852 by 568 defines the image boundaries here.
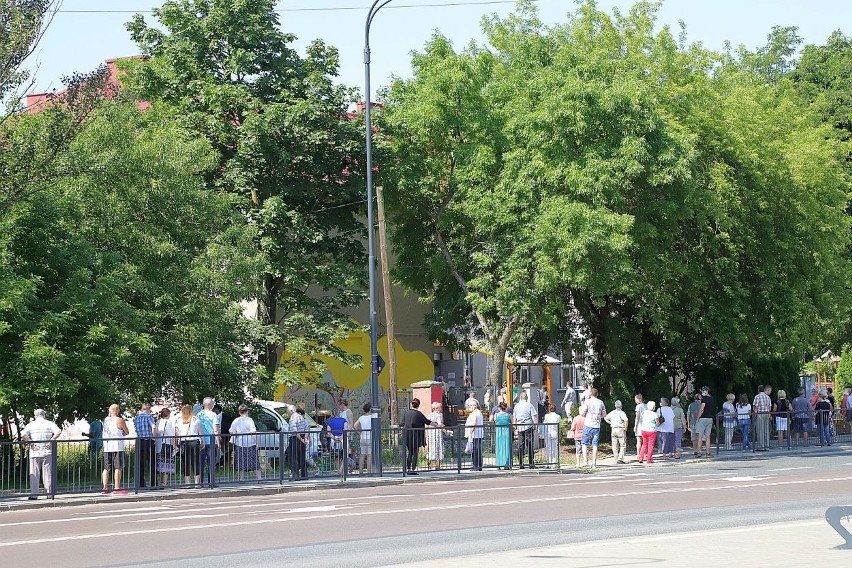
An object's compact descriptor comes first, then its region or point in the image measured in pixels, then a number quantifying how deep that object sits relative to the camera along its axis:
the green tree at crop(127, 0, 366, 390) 36.62
